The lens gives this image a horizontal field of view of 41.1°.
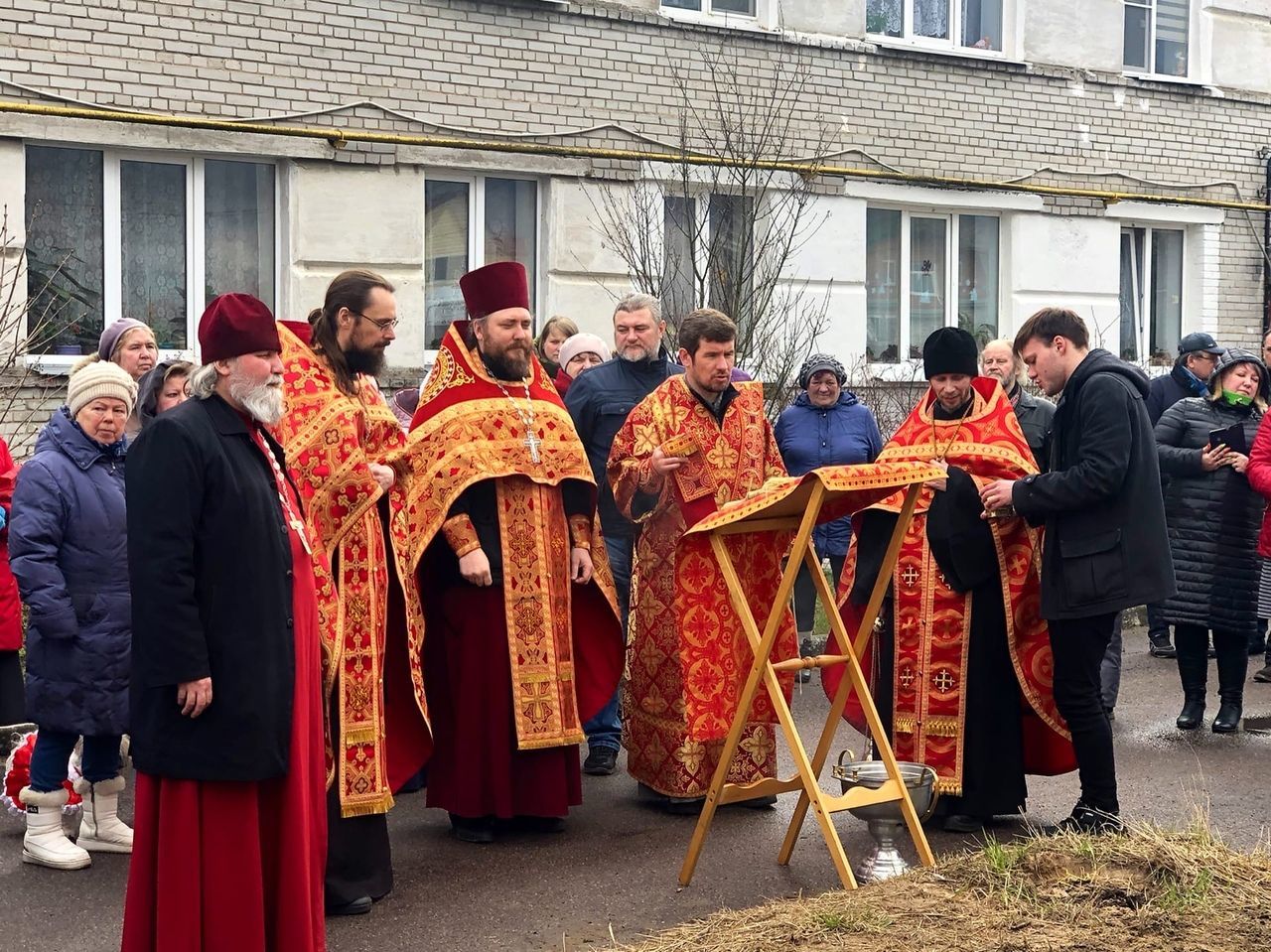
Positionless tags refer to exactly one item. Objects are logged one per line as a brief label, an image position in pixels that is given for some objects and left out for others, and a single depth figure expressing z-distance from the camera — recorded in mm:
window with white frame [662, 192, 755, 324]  12766
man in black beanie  6559
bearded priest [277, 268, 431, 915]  5621
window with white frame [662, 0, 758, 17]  13982
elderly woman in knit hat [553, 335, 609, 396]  9047
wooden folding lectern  5484
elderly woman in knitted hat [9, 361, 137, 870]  6117
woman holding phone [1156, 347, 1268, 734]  8688
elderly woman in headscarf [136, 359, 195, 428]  7137
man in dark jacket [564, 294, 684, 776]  8086
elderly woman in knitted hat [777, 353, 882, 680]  9664
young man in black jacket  6082
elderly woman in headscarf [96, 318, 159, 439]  7484
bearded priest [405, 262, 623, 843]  6465
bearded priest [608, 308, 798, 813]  6730
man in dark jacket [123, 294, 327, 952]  4414
